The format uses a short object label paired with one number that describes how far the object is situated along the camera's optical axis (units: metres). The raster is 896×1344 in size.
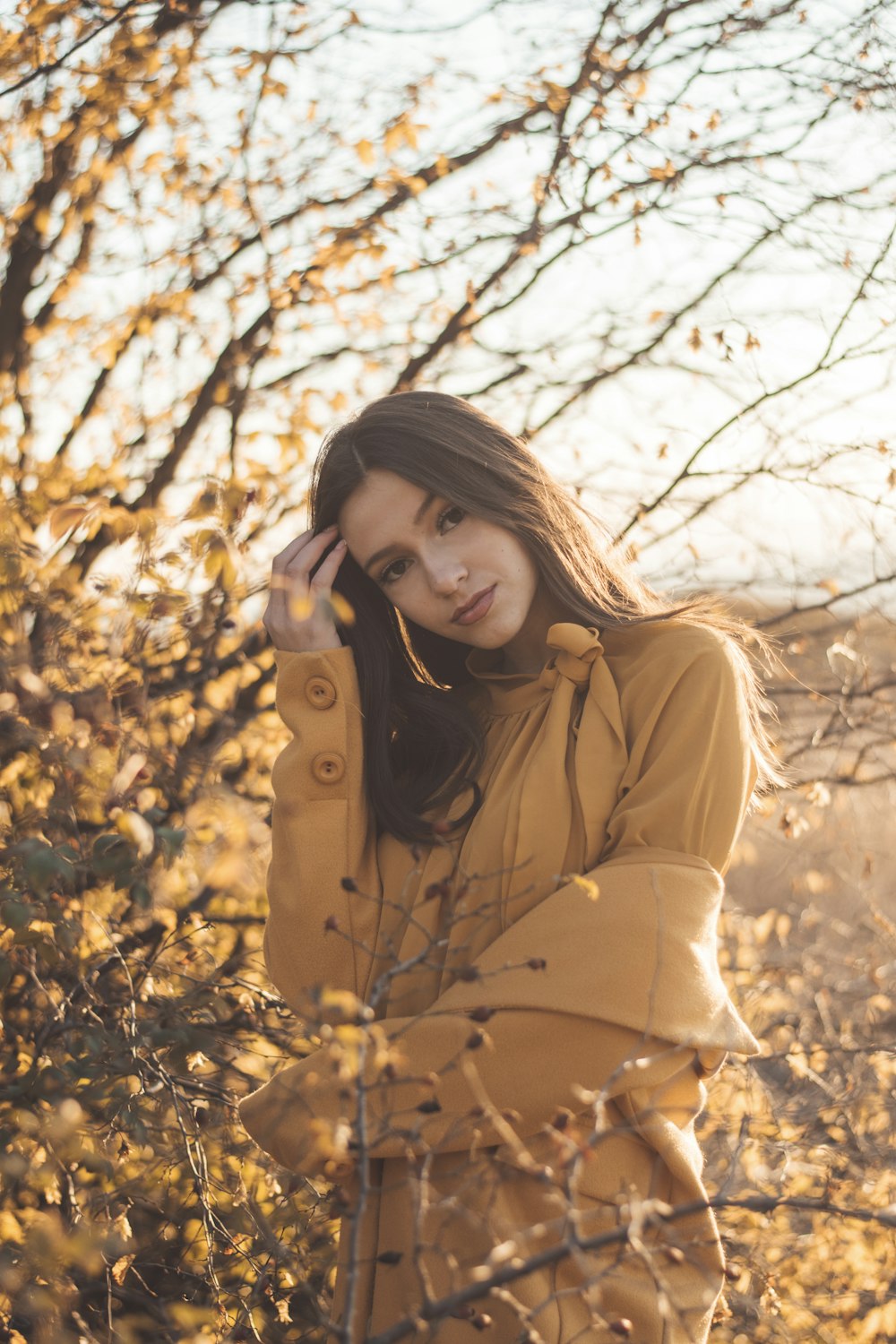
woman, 1.61
